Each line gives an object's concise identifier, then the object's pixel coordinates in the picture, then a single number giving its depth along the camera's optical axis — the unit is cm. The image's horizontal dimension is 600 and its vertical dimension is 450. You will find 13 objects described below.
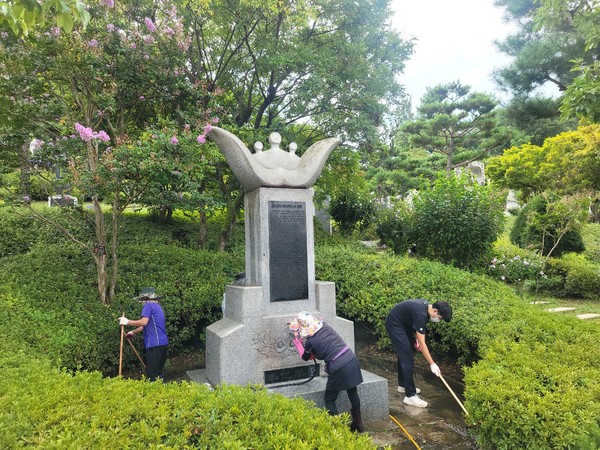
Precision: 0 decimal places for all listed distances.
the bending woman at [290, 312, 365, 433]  414
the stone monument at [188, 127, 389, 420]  482
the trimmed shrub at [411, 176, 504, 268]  991
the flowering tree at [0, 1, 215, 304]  624
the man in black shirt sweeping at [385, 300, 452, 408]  492
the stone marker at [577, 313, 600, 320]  890
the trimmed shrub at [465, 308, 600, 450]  336
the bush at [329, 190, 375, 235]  1458
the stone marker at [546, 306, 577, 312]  975
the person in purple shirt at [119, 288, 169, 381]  534
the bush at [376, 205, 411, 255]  1231
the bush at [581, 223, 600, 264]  1472
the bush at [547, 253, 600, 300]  1140
